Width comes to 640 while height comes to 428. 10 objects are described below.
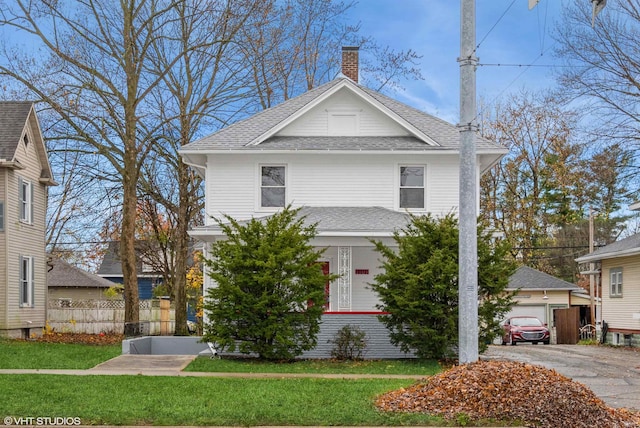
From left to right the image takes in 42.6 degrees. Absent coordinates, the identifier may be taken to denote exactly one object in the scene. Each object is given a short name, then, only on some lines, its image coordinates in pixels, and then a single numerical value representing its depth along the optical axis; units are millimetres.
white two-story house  24859
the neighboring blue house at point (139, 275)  61125
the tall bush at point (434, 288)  18906
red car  40875
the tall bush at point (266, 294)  18750
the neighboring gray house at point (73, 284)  50312
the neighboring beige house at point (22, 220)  28281
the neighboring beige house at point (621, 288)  31469
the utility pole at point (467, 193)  11812
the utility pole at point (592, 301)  45531
